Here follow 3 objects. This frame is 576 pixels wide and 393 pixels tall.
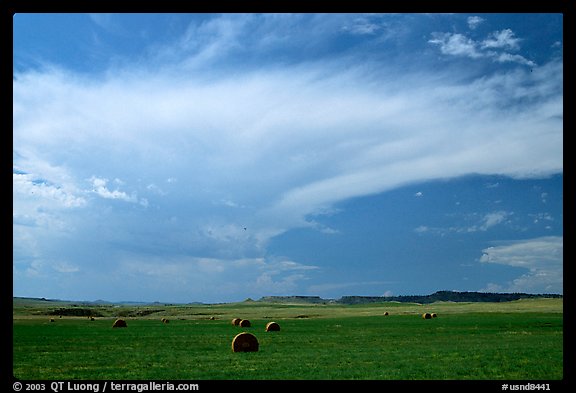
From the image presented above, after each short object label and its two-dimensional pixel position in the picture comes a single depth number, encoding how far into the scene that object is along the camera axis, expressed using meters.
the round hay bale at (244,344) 25.02
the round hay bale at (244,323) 54.76
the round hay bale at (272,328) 45.22
